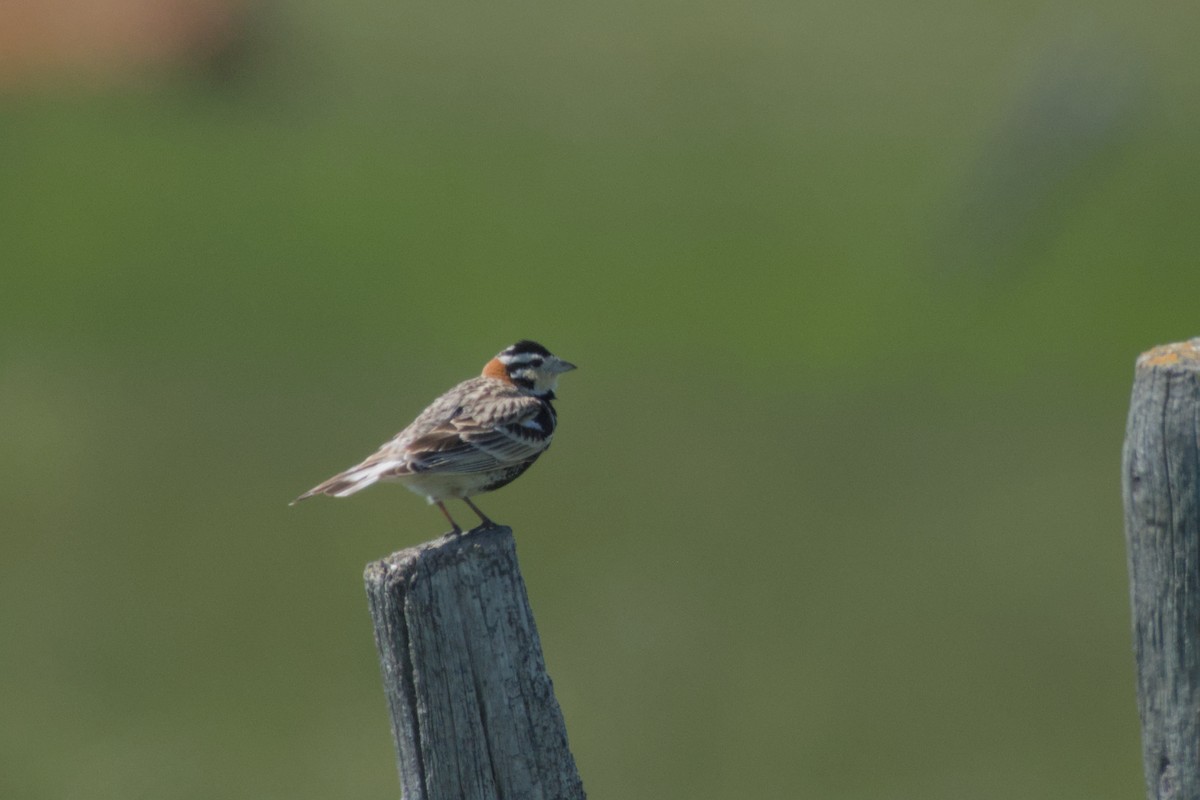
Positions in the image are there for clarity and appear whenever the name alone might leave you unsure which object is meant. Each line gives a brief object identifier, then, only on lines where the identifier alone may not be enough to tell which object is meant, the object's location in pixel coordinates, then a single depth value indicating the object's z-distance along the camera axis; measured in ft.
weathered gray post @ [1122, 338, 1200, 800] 28.14
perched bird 42.98
